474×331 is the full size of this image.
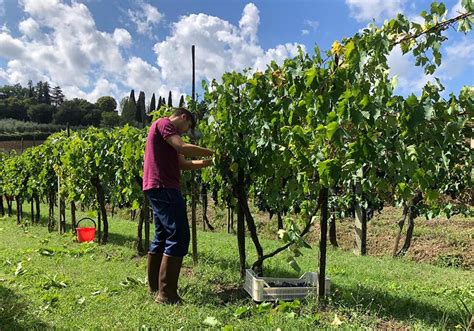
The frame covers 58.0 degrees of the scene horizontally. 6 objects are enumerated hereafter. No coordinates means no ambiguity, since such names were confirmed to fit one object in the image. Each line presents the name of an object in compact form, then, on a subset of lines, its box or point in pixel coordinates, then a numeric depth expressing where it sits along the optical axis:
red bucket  7.94
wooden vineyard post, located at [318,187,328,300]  3.60
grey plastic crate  3.67
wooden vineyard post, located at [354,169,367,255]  8.98
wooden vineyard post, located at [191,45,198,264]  5.12
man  3.61
